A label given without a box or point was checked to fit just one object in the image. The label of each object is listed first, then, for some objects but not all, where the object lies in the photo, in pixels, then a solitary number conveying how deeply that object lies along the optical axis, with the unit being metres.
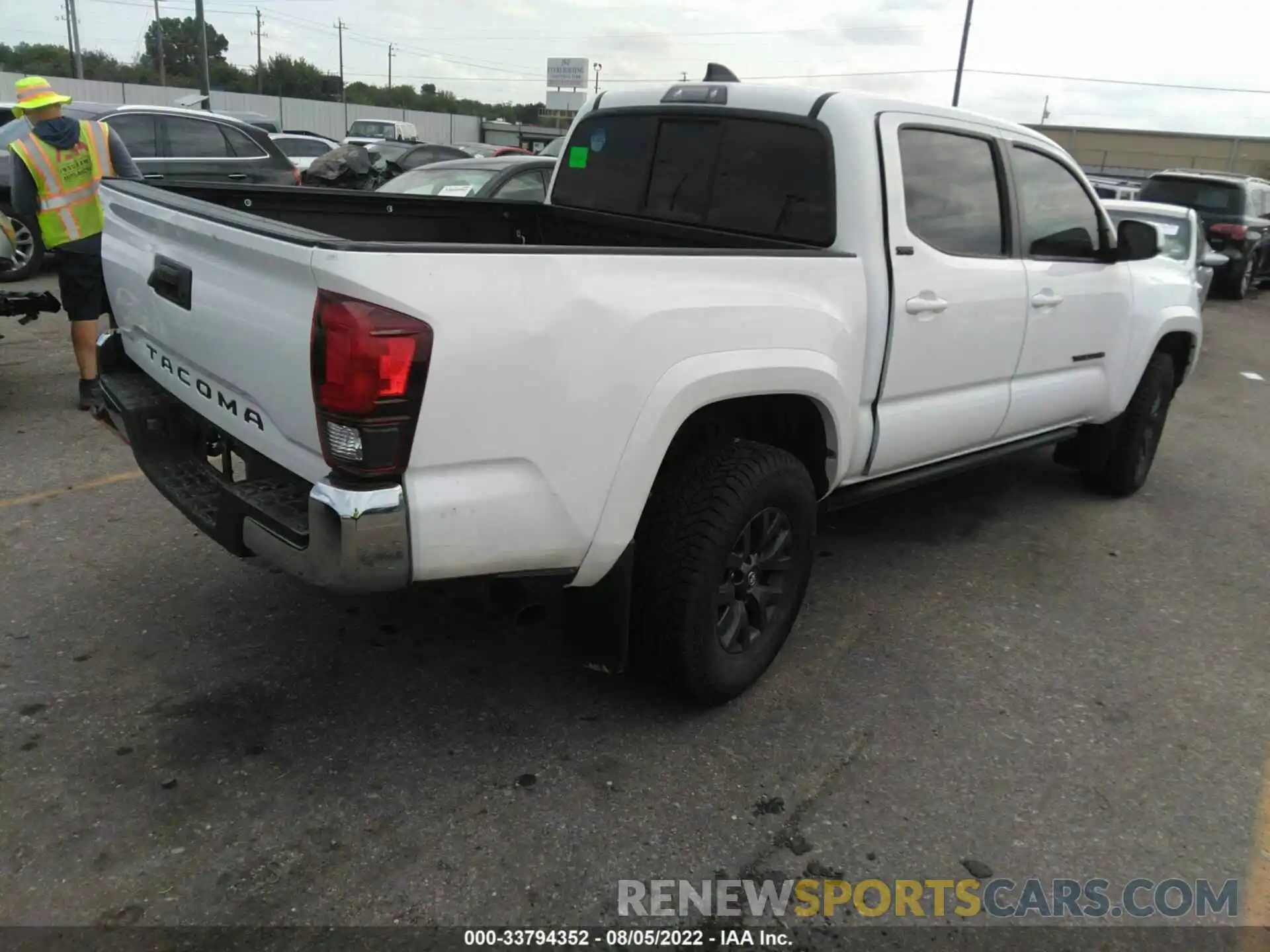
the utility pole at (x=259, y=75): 75.38
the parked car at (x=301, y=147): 18.72
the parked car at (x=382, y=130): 32.50
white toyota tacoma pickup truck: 2.29
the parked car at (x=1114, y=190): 14.90
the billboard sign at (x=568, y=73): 86.50
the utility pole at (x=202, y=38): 27.73
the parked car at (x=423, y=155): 15.42
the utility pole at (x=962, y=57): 31.16
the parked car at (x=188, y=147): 10.20
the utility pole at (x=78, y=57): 45.86
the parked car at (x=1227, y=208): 15.14
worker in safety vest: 5.59
